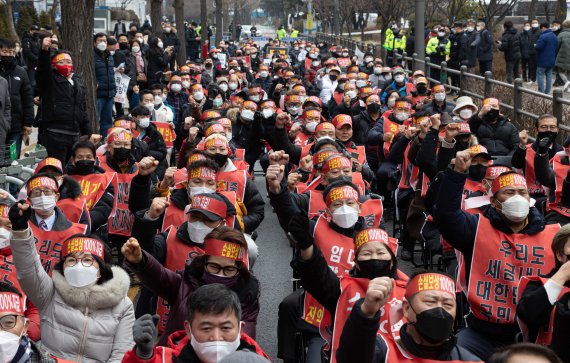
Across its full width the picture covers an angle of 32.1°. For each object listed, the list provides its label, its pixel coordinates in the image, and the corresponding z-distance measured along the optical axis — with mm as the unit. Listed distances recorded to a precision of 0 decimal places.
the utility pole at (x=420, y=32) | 25297
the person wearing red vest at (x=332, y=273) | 5371
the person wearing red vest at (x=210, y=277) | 5699
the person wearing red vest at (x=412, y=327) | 4297
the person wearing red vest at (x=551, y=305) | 5012
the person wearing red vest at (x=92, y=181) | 8625
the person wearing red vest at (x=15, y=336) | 4719
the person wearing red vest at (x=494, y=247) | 6117
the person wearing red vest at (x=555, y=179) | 8445
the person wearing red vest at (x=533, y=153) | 9258
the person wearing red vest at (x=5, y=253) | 6562
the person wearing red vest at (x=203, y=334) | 4367
